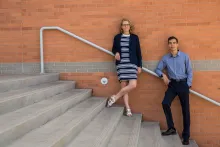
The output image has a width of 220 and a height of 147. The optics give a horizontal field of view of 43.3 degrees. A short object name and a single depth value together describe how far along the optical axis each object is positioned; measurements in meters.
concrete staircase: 2.71
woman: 5.01
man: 4.82
